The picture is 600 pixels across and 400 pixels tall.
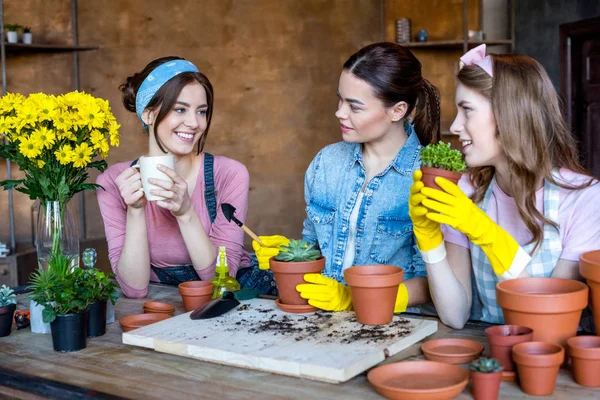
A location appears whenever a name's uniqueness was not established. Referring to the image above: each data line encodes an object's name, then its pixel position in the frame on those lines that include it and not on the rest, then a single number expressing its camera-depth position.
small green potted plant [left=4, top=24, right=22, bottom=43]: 4.70
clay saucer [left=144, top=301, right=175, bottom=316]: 1.80
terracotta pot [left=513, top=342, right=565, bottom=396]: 1.15
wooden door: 5.65
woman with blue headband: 2.25
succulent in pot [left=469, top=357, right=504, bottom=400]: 1.12
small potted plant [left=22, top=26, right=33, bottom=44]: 4.79
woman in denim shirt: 2.19
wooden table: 1.23
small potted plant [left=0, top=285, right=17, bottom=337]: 1.68
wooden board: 1.31
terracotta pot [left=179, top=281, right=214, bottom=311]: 1.80
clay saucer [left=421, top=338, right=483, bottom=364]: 1.33
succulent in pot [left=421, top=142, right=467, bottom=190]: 1.50
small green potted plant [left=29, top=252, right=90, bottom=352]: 1.53
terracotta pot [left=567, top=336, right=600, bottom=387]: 1.19
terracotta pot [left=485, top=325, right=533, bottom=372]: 1.24
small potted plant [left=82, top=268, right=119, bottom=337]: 1.62
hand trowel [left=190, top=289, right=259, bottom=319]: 1.66
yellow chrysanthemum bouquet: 1.81
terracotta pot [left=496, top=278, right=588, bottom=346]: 1.25
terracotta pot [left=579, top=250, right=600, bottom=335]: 1.32
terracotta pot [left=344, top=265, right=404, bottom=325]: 1.51
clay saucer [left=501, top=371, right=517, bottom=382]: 1.23
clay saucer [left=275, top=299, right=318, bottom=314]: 1.68
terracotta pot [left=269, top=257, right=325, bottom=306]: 1.65
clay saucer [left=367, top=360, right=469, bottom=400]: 1.14
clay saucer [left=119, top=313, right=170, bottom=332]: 1.68
